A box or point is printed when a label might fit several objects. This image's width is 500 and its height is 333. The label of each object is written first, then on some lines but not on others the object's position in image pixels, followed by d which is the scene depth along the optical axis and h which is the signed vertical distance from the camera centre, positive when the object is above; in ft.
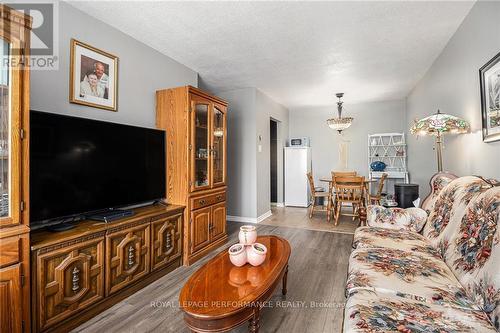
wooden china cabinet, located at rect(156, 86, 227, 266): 9.12 +0.29
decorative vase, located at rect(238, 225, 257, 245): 5.87 -1.64
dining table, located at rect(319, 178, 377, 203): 14.83 -1.53
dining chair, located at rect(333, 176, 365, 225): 14.26 -1.46
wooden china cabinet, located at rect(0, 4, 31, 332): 4.44 -0.07
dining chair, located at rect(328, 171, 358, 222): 15.16 -0.52
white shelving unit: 17.93 +0.99
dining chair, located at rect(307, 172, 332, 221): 16.62 -1.83
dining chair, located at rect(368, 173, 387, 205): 14.77 -1.87
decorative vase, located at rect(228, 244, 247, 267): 5.47 -1.97
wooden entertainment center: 5.10 -2.40
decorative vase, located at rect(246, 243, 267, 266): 5.49 -1.98
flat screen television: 5.59 +0.05
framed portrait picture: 7.07 +2.83
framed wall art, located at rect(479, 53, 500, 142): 5.97 +1.74
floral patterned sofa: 3.57 -2.14
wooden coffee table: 3.89 -2.25
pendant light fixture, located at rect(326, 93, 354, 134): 15.92 +2.89
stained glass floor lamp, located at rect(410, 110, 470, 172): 7.57 +1.30
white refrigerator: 19.85 -0.74
